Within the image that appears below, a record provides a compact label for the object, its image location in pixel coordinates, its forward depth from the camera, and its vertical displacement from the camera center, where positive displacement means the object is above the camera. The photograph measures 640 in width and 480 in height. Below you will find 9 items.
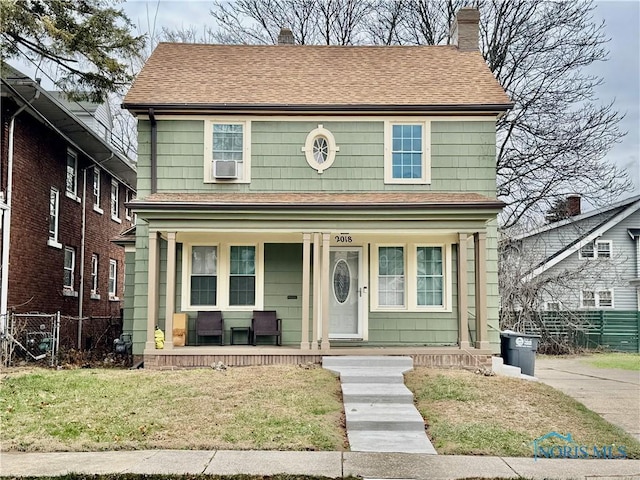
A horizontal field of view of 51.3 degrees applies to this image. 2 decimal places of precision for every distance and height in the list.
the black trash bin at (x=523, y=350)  13.31 -1.10
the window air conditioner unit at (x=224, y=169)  13.50 +2.50
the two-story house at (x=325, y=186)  13.48 +2.19
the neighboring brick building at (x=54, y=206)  14.57 +2.27
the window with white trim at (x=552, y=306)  22.75 -0.36
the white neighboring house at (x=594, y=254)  24.11 +1.55
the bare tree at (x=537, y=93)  22.48 +7.08
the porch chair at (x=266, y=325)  13.25 -0.64
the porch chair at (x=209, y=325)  13.16 -0.64
